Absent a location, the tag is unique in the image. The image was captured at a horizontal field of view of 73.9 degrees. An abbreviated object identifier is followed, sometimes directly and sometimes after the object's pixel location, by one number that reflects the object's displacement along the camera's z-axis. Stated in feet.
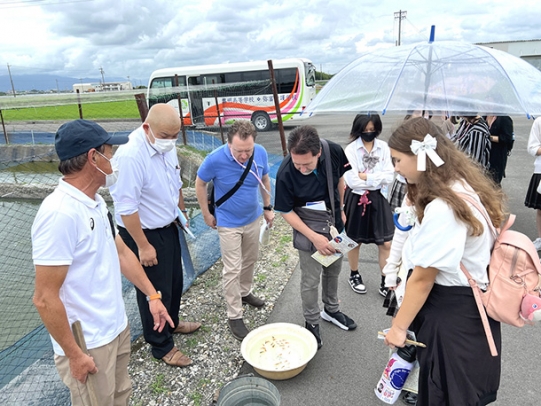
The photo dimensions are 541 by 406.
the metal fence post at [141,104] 12.68
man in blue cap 4.76
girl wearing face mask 10.82
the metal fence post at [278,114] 21.58
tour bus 52.16
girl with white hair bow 4.75
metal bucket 7.23
